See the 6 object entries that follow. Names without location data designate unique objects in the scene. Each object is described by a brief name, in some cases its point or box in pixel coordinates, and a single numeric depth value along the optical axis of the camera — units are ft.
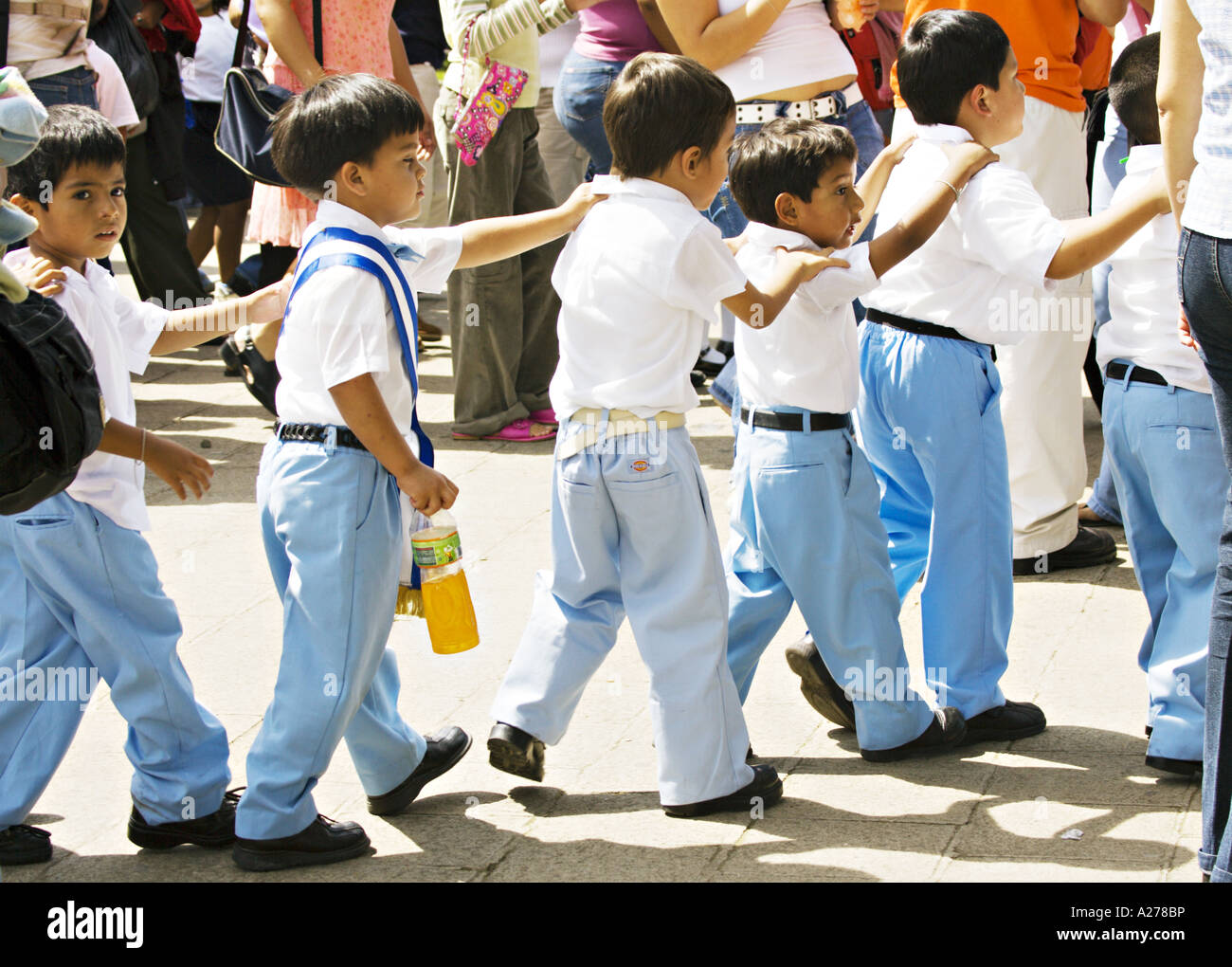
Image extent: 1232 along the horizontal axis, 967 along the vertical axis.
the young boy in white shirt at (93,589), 10.83
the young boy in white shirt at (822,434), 11.84
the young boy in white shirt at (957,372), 12.30
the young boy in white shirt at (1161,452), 11.57
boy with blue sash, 10.43
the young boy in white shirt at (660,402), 11.04
